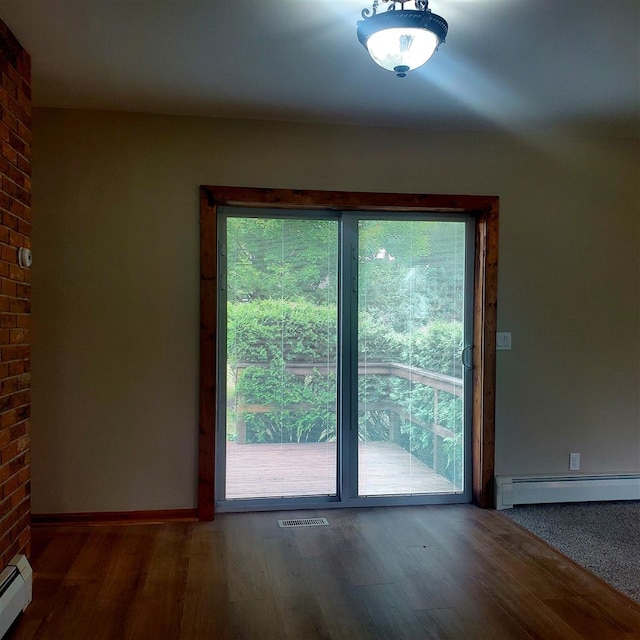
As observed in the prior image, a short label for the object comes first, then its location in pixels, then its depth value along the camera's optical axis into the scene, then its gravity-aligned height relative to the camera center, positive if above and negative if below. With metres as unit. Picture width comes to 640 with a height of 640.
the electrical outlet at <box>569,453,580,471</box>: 3.68 -0.89
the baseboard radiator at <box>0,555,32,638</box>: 2.08 -1.07
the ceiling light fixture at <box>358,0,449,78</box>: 1.95 +1.11
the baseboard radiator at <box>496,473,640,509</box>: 3.58 -1.07
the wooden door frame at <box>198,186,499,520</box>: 3.31 +0.29
